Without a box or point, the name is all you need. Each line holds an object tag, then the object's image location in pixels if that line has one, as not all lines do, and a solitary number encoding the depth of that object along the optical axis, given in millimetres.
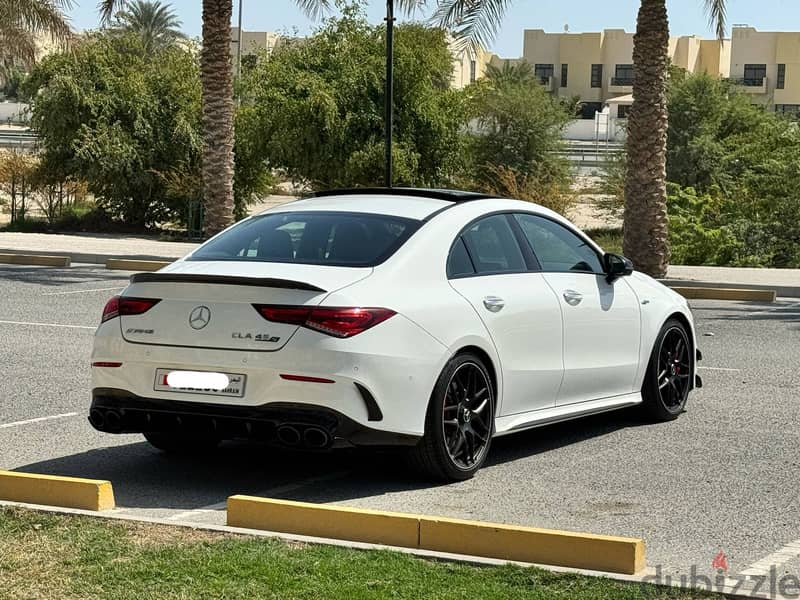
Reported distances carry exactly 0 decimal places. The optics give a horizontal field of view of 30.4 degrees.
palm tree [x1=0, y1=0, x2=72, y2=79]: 31875
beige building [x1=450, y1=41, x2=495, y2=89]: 127562
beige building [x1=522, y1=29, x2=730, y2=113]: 127500
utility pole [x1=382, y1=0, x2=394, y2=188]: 26547
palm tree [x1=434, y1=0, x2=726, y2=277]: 22625
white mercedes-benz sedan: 7531
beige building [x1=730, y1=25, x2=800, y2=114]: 120938
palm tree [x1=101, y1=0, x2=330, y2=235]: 25228
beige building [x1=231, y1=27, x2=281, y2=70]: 137250
